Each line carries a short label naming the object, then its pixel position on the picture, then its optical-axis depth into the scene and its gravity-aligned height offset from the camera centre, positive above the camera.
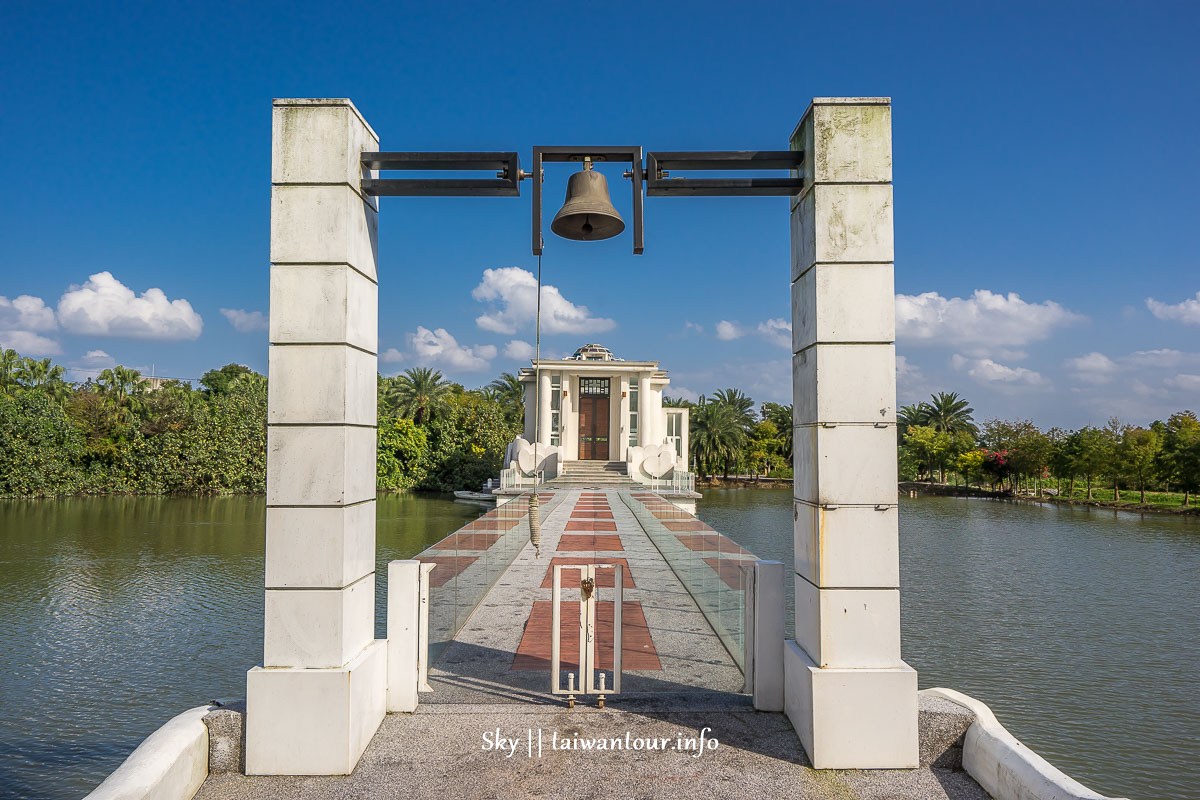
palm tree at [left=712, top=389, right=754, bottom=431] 62.00 +3.40
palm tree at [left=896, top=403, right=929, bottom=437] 61.36 +2.49
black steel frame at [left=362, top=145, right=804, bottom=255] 5.29 +2.01
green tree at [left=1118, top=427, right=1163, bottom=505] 38.69 -0.39
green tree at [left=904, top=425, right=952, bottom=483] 53.59 -0.07
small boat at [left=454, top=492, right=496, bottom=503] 39.75 -3.13
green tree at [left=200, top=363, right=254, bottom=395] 64.31 +5.41
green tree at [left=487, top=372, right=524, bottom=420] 58.79 +3.94
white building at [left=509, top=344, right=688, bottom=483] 37.38 +1.55
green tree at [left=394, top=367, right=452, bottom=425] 52.47 +3.48
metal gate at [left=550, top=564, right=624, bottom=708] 5.64 -1.61
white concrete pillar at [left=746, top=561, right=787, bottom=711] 5.54 -1.58
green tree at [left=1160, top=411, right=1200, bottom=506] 35.28 -0.44
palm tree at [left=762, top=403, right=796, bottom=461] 64.00 +2.15
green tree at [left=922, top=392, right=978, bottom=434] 59.41 +2.42
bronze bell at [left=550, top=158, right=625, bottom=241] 5.48 +1.75
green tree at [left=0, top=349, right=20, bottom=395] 44.47 +4.46
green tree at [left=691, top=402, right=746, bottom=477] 57.16 +0.73
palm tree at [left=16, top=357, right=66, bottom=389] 45.56 +4.08
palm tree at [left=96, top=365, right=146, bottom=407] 45.03 +3.49
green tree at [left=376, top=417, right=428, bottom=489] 46.97 -0.86
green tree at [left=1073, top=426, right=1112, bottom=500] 41.34 -0.40
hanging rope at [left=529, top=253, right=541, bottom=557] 5.74 -0.62
